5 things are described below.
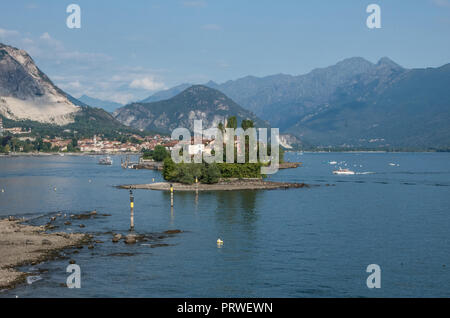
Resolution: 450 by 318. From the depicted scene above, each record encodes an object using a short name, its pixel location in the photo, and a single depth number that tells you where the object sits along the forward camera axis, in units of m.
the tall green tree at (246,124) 163.25
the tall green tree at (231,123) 158.25
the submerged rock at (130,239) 69.31
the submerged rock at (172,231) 77.94
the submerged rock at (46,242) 67.06
